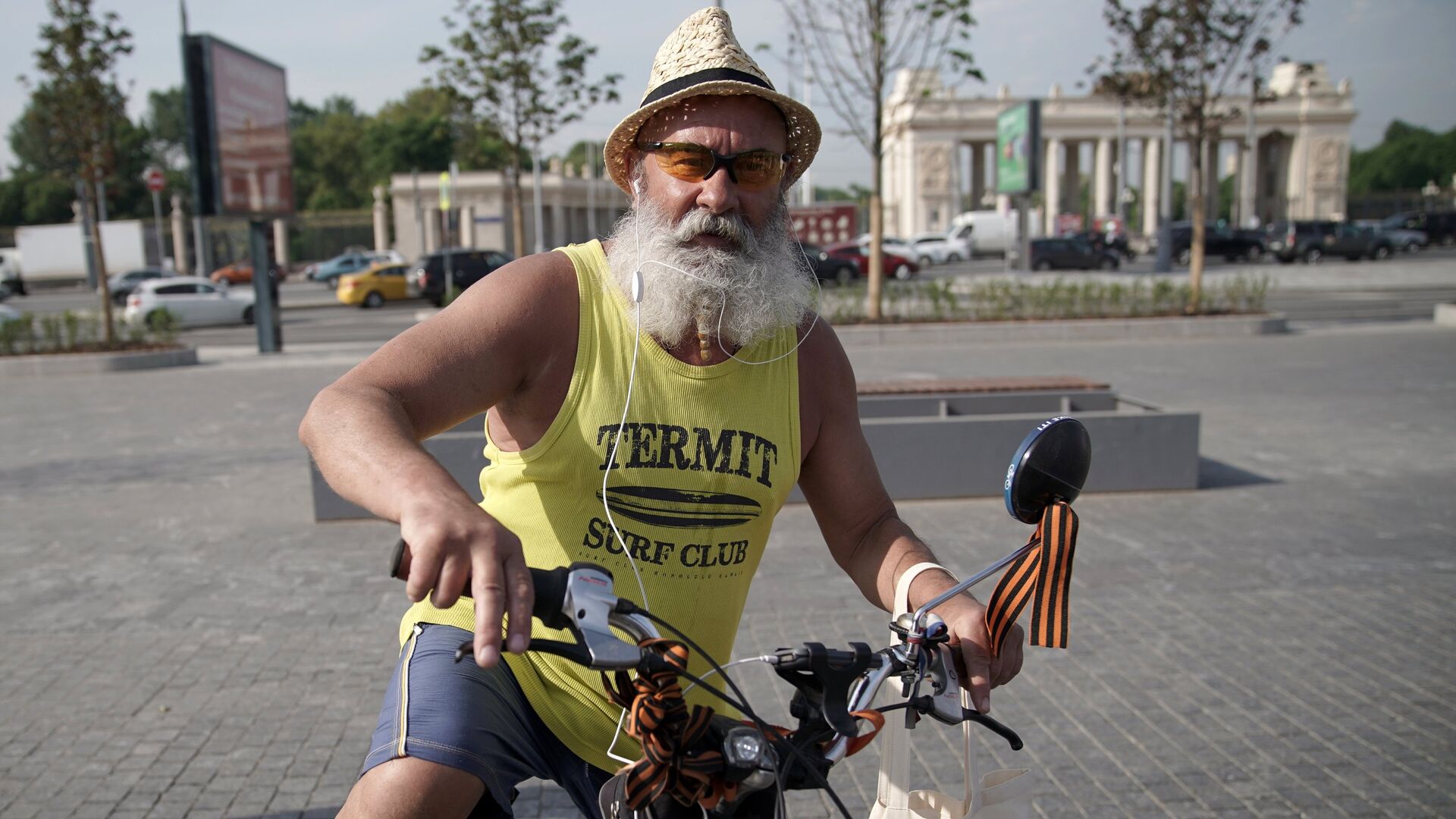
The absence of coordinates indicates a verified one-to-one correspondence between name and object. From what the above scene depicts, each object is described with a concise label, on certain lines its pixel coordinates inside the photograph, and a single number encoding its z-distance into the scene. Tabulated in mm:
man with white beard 1860
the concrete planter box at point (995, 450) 7609
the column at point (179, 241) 56969
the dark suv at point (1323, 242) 44594
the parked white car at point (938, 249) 55281
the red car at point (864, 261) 37750
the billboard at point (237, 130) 17859
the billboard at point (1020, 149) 34156
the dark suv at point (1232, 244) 46188
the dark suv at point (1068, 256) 43719
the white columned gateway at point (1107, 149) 82000
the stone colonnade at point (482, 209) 61312
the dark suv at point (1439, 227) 54219
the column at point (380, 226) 63125
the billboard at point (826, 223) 33625
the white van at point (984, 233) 57938
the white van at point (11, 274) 51344
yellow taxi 34875
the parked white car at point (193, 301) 28219
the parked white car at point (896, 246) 42094
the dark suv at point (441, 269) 32812
